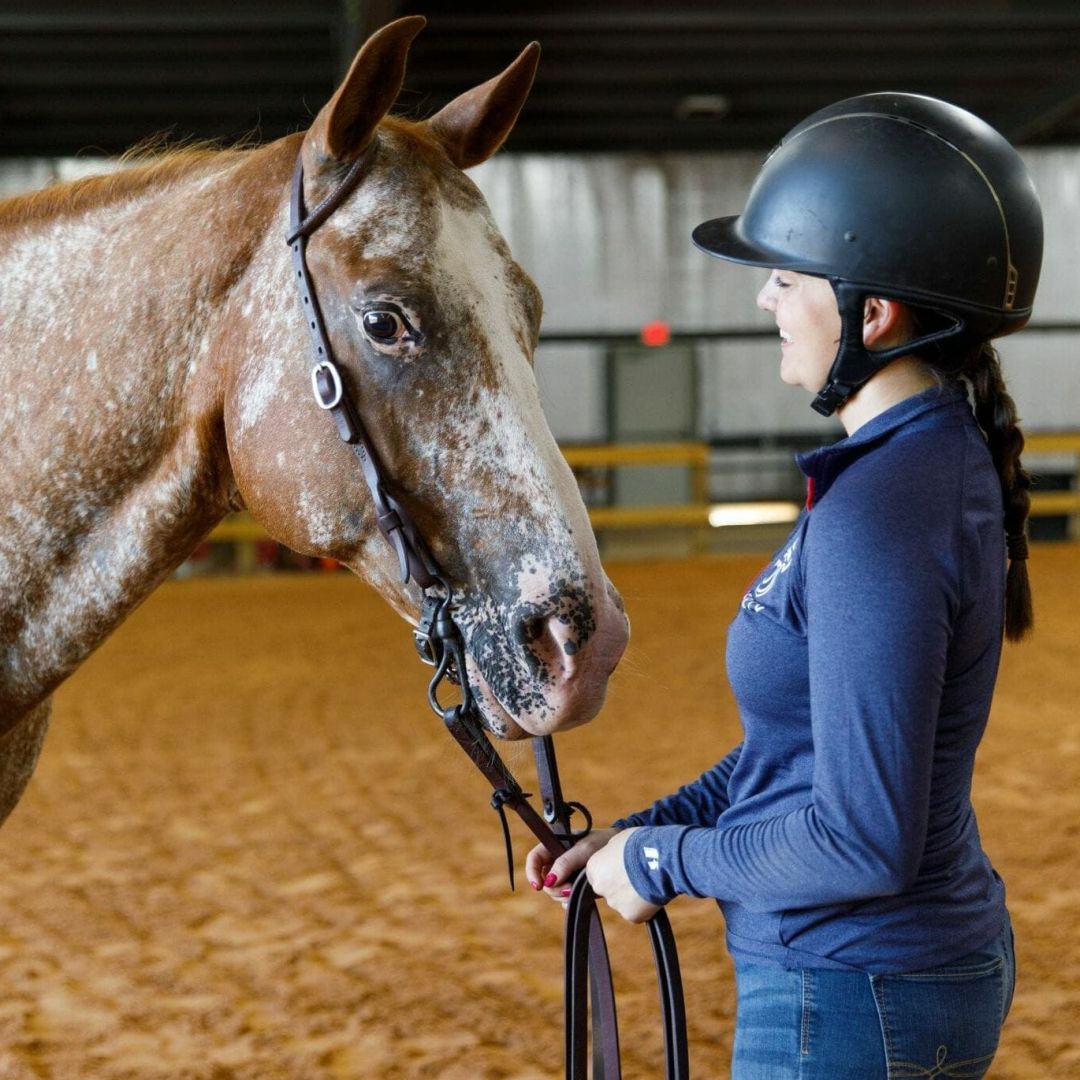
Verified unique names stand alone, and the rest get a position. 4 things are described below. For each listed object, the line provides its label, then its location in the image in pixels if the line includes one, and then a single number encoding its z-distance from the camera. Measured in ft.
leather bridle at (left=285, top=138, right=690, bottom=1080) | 4.72
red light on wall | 45.55
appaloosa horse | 4.63
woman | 3.55
